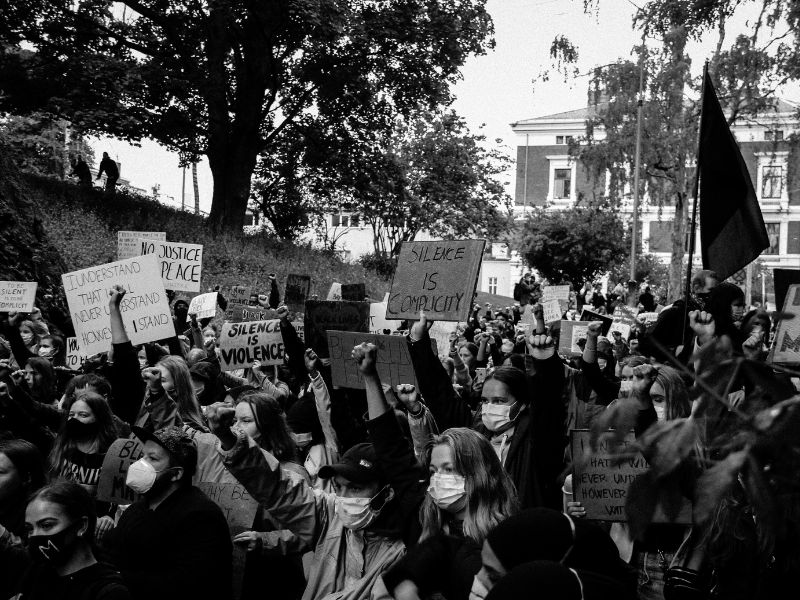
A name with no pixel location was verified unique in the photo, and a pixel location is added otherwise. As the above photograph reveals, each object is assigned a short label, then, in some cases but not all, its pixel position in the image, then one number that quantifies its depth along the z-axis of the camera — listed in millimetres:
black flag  5941
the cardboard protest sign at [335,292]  12633
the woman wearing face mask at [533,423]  4555
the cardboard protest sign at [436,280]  5996
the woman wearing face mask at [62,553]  3376
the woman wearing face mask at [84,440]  5062
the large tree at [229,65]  23703
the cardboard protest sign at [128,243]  13055
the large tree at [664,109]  24516
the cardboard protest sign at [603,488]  4152
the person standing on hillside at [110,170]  27375
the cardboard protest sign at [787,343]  5430
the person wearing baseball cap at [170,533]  3785
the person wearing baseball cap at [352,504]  3967
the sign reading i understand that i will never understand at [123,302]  7879
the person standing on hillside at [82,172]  26625
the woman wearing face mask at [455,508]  3234
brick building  63938
